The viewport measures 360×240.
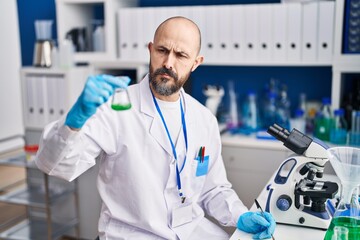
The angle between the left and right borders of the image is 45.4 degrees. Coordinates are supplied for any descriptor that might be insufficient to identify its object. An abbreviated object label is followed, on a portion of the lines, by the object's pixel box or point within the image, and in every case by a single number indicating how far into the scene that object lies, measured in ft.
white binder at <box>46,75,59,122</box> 9.48
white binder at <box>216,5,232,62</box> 8.73
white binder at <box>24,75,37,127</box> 9.67
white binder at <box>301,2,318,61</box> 8.17
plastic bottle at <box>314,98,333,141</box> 8.29
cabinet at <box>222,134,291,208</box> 8.16
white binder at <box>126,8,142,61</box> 9.33
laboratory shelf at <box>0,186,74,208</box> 8.77
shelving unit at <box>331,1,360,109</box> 7.98
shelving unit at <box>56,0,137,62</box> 9.48
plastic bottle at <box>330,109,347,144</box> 8.10
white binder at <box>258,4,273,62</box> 8.45
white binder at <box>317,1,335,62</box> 8.05
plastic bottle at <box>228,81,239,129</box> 9.40
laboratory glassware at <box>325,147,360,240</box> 4.03
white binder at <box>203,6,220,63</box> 8.83
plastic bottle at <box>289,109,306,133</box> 8.60
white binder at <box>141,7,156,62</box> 9.19
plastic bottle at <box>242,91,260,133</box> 9.21
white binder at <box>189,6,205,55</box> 8.90
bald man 5.10
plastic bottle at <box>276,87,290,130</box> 9.11
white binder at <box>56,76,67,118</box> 9.39
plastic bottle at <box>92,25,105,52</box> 9.94
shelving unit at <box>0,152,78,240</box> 8.83
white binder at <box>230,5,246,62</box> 8.63
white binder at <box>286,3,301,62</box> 8.27
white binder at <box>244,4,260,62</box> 8.53
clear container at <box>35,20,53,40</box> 10.70
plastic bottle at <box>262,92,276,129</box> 9.23
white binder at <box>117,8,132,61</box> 9.42
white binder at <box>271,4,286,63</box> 8.36
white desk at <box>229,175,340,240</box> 4.42
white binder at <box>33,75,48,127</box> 9.57
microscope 4.50
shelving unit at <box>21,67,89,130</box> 9.41
